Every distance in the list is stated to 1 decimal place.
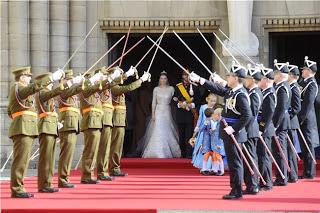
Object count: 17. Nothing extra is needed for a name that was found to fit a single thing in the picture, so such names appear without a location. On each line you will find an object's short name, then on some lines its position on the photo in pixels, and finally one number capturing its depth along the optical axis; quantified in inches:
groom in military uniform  731.4
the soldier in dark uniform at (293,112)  577.9
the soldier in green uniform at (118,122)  615.5
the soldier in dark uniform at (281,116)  549.3
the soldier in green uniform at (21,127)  486.6
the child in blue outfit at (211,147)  641.0
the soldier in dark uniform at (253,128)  496.1
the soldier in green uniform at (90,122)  567.2
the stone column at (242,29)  730.8
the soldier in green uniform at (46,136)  514.6
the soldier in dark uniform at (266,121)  522.9
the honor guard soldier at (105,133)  594.9
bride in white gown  743.1
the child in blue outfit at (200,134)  653.3
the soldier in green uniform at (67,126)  541.3
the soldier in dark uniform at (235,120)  477.7
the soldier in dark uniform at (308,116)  600.1
